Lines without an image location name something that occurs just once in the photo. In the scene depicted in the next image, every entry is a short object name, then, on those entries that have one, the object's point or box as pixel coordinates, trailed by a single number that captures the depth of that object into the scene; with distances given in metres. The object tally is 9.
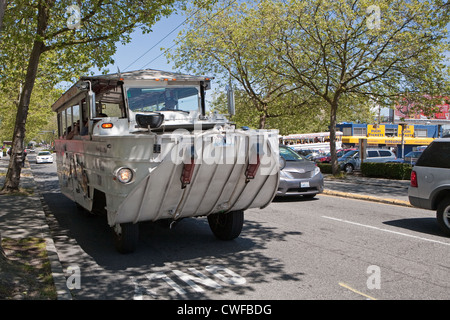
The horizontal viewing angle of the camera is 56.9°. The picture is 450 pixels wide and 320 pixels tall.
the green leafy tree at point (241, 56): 23.48
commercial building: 48.99
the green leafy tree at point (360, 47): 17.92
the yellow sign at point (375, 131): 50.20
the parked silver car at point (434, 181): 7.65
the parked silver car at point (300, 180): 12.16
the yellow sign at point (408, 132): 51.77
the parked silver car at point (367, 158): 27.55
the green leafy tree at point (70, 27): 12.77
